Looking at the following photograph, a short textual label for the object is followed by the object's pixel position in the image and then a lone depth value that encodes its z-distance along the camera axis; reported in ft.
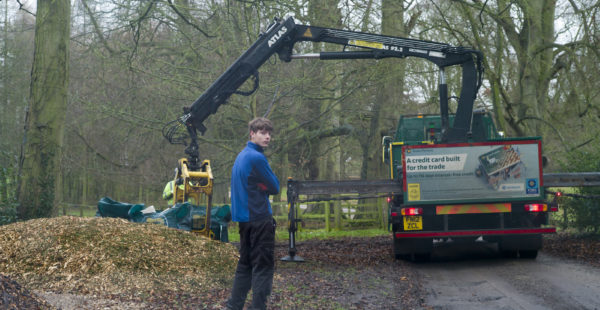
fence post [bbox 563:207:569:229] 42.89
